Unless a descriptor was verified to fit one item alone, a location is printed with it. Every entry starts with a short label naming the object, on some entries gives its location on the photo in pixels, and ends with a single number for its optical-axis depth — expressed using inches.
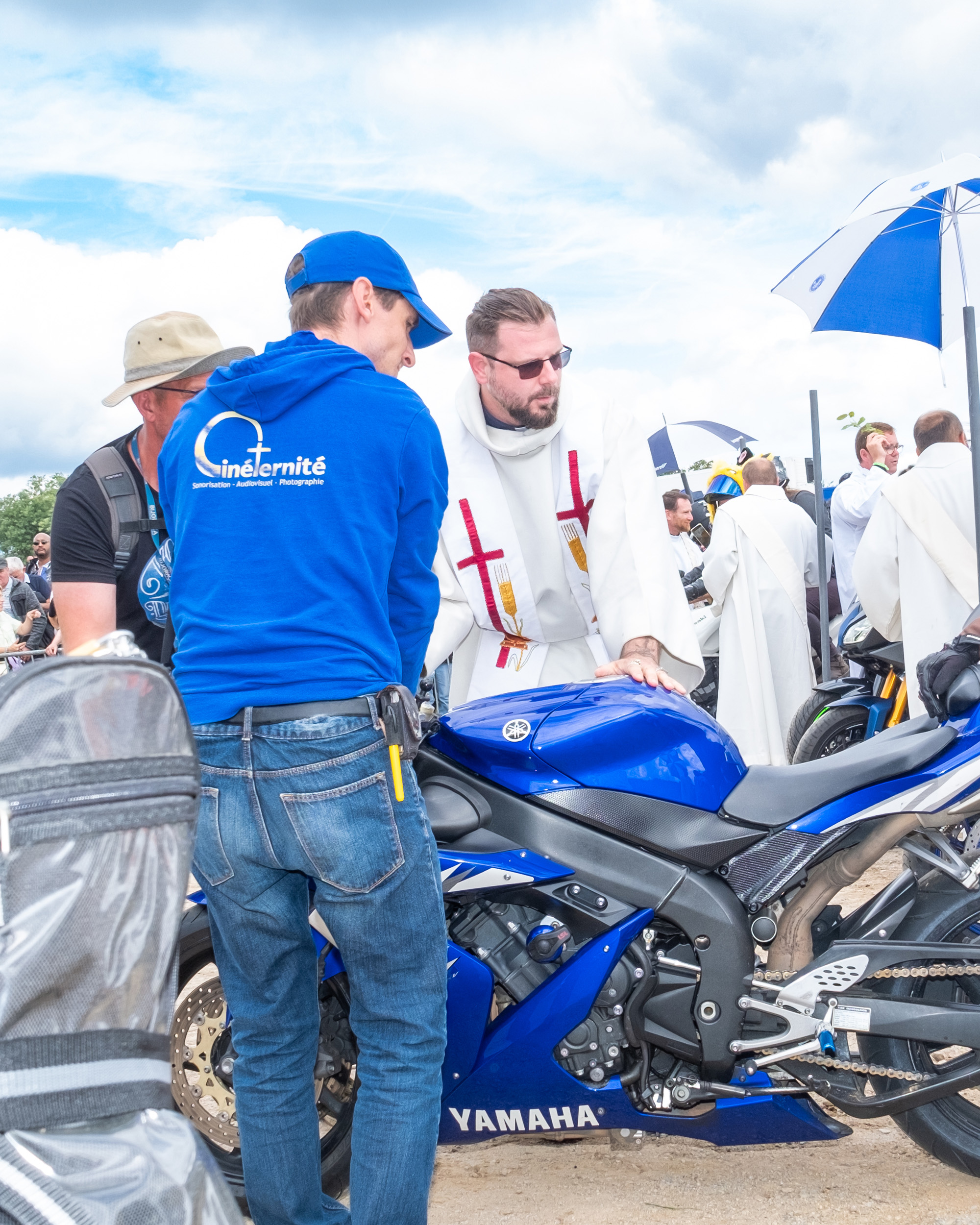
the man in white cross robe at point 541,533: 126.0
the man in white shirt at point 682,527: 403.9
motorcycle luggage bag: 42.4
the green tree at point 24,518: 3078.2
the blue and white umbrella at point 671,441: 586.2
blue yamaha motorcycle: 102.9
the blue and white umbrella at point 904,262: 217.5
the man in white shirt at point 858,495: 334.0
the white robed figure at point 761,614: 298.8
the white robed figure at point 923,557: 225.6
